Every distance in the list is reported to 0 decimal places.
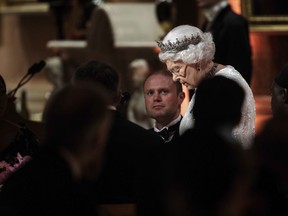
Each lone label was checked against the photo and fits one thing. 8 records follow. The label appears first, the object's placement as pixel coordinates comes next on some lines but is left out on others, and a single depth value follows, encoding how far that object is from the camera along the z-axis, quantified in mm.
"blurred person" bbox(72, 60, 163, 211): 11359
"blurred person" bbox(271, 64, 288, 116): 13009
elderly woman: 13305
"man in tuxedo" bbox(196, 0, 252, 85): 17984
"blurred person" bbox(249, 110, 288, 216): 8977
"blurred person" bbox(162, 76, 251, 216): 8328
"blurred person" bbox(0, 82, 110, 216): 8805
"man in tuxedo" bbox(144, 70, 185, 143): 14008
